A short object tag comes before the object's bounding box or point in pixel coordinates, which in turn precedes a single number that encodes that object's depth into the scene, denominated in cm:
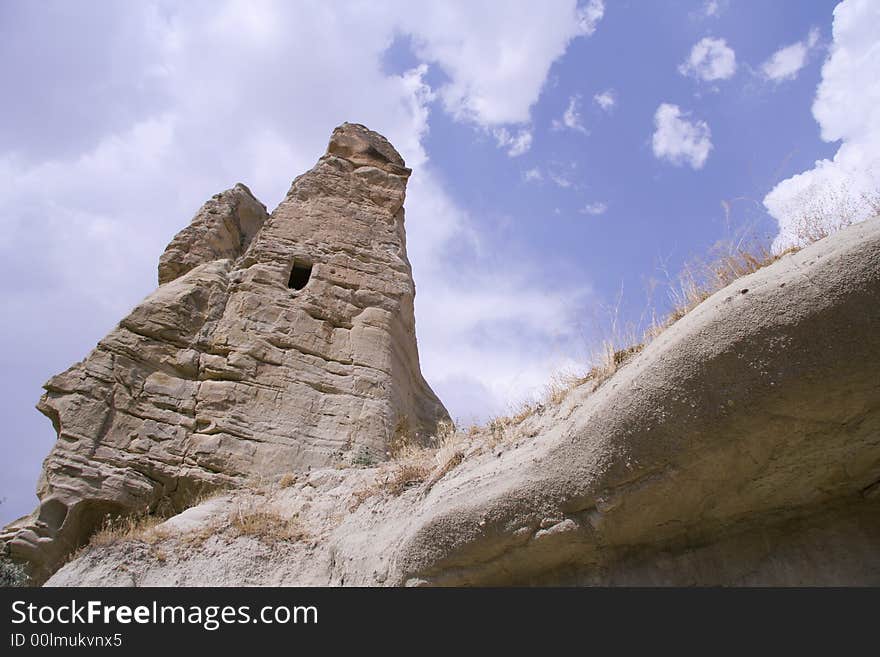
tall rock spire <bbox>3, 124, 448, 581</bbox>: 828
